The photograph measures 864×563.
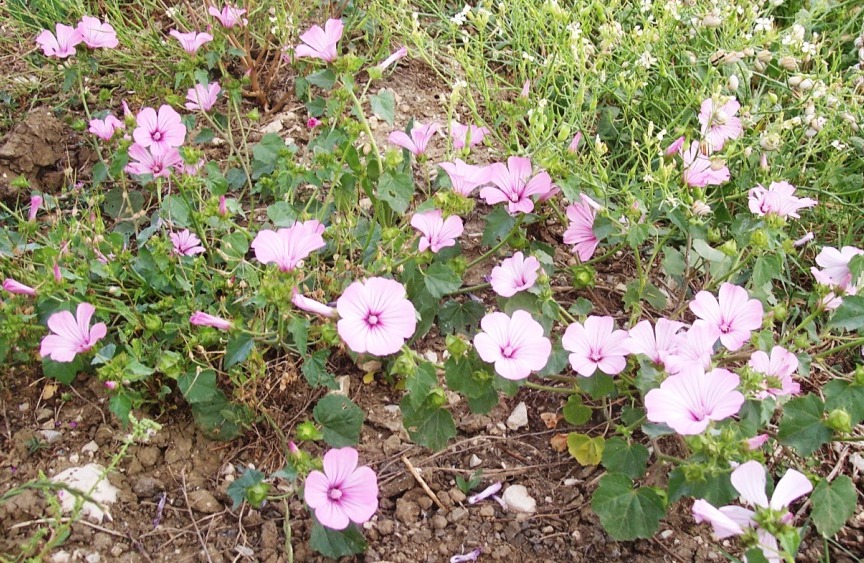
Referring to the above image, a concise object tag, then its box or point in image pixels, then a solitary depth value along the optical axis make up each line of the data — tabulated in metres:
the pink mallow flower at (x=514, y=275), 1.79
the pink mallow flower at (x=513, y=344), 1.58
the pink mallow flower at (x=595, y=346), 1.66
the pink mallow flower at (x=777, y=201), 1.81
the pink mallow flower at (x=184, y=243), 1.99
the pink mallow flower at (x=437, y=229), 1.72
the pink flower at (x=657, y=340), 1.62
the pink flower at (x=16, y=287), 1.73
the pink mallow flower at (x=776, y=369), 1.56
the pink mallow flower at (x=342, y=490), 1.51
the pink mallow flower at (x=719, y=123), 1.89
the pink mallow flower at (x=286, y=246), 1.58
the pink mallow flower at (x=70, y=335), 1.69
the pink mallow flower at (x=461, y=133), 2.07
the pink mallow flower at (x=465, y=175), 1.77
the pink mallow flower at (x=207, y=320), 1.63
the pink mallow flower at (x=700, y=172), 1.90
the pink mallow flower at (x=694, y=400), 1.41
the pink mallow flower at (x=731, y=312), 1.67
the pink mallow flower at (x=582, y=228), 1.97
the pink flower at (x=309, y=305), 1.55
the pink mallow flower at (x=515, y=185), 1.86
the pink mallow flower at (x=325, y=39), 1.87
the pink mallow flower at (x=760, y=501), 1.35
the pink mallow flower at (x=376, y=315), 1.54
